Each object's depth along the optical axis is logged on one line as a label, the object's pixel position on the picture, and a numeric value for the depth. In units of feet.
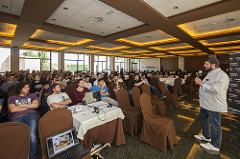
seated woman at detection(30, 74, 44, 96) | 14.40
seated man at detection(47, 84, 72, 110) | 8.71
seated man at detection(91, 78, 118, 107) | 12.31
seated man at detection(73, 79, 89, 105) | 10.72
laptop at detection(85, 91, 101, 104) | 7.53
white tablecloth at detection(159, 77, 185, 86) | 24.13
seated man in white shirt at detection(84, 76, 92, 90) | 16.33
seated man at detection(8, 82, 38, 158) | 6.89
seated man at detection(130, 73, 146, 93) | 16.59
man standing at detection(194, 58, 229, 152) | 7.09
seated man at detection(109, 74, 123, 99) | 14.62
